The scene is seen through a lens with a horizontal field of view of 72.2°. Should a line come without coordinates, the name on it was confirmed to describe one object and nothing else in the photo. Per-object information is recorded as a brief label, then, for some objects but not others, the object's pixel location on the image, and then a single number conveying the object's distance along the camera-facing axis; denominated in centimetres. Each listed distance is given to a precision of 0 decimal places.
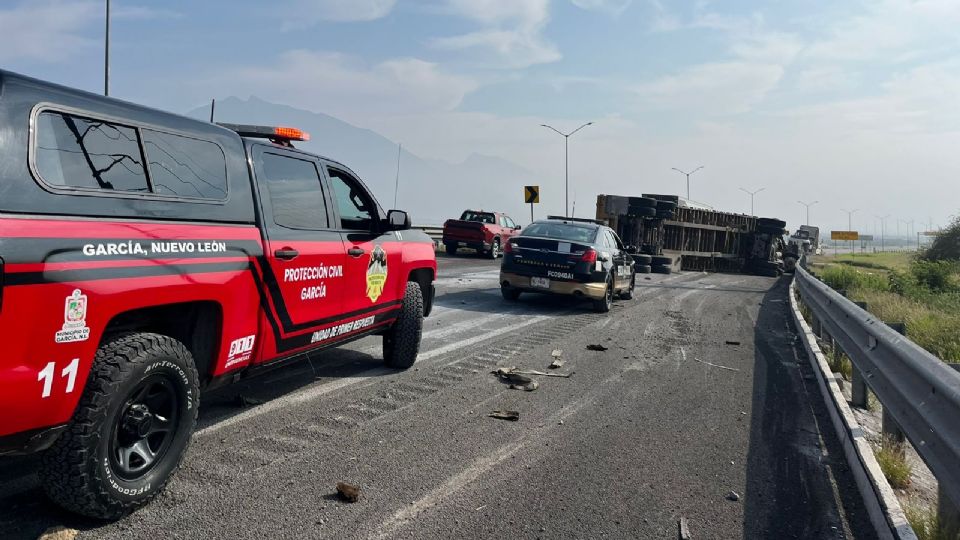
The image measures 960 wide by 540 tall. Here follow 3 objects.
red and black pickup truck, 265
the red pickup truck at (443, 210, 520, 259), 2552
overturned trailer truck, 2216
